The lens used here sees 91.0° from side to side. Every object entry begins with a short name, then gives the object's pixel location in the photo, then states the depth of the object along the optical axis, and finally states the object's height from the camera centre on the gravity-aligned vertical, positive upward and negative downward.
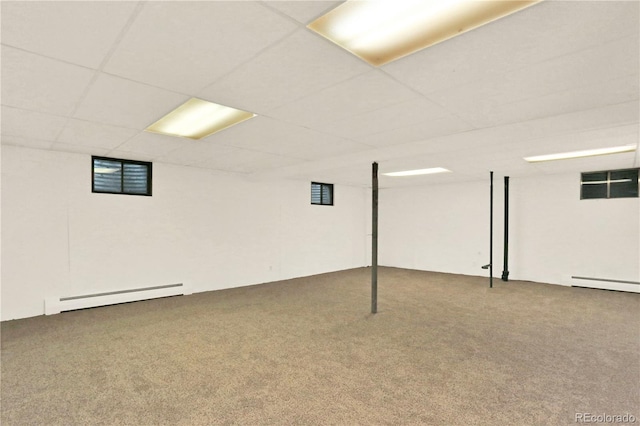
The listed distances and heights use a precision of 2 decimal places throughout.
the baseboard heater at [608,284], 6.16 -1.49
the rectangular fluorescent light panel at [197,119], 3.06 +0.98
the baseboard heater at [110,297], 4.72 -1.46
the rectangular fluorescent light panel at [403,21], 1.56 +1.01
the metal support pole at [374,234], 4.85 -0.40
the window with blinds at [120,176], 5.26 +0.57
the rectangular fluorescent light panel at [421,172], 6.59 +0.84
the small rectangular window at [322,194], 8.69 +0.45
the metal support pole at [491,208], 6.83 +0.04
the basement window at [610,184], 6.31 +0.54
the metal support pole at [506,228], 7.44 -0.43
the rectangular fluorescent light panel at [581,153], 4.58 +0.91
